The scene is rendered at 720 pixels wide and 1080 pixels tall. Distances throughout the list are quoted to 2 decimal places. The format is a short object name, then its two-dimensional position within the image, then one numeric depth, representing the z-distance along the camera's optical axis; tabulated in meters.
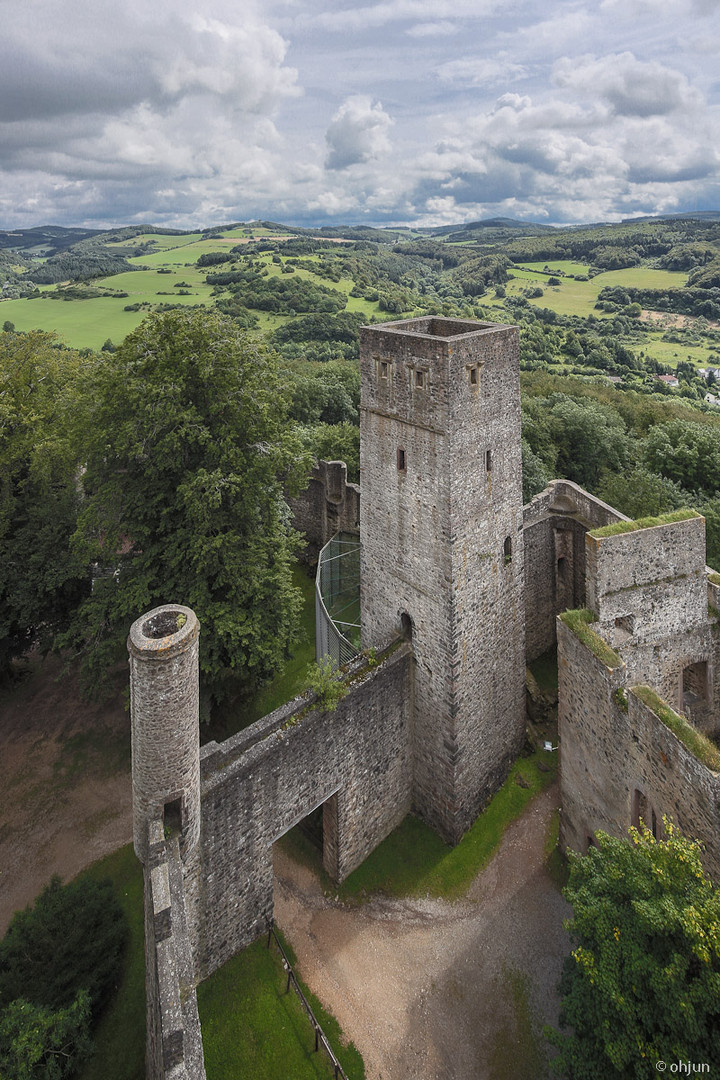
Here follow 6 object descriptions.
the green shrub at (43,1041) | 10.30
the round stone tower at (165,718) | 9.88
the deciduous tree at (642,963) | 8.40
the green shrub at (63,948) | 12.44
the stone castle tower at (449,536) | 14.66
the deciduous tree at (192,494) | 17.77
